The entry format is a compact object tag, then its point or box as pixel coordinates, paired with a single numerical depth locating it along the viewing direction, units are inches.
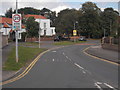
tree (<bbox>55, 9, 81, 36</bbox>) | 3460.6
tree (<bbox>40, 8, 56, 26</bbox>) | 5777.1
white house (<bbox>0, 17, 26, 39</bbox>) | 2672.2
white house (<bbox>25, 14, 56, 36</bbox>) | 3515.5
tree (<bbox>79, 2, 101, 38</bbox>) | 3671.3
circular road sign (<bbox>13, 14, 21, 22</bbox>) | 794.2
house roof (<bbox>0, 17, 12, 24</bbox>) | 2819.9
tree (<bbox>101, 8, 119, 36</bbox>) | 4088.6
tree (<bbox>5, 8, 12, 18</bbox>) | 4681.1
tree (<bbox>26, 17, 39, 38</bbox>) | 2522.1
